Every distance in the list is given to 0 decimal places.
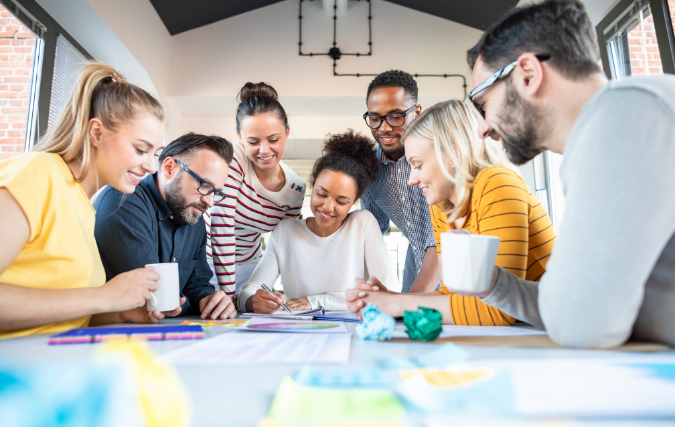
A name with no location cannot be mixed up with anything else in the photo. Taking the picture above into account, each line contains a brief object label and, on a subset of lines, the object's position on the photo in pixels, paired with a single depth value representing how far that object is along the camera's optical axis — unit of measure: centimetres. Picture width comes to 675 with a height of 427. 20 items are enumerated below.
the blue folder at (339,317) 113
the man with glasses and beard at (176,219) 121
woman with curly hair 192
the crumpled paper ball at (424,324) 73
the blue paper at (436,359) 51
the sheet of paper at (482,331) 81
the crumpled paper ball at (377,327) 75
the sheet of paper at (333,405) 33
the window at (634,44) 229
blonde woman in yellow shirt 78
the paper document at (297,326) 87
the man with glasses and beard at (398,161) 193
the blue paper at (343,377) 42
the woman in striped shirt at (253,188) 180
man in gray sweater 56
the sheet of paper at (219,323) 99
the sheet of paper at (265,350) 56
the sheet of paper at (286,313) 127
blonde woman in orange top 100
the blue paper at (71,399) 35
